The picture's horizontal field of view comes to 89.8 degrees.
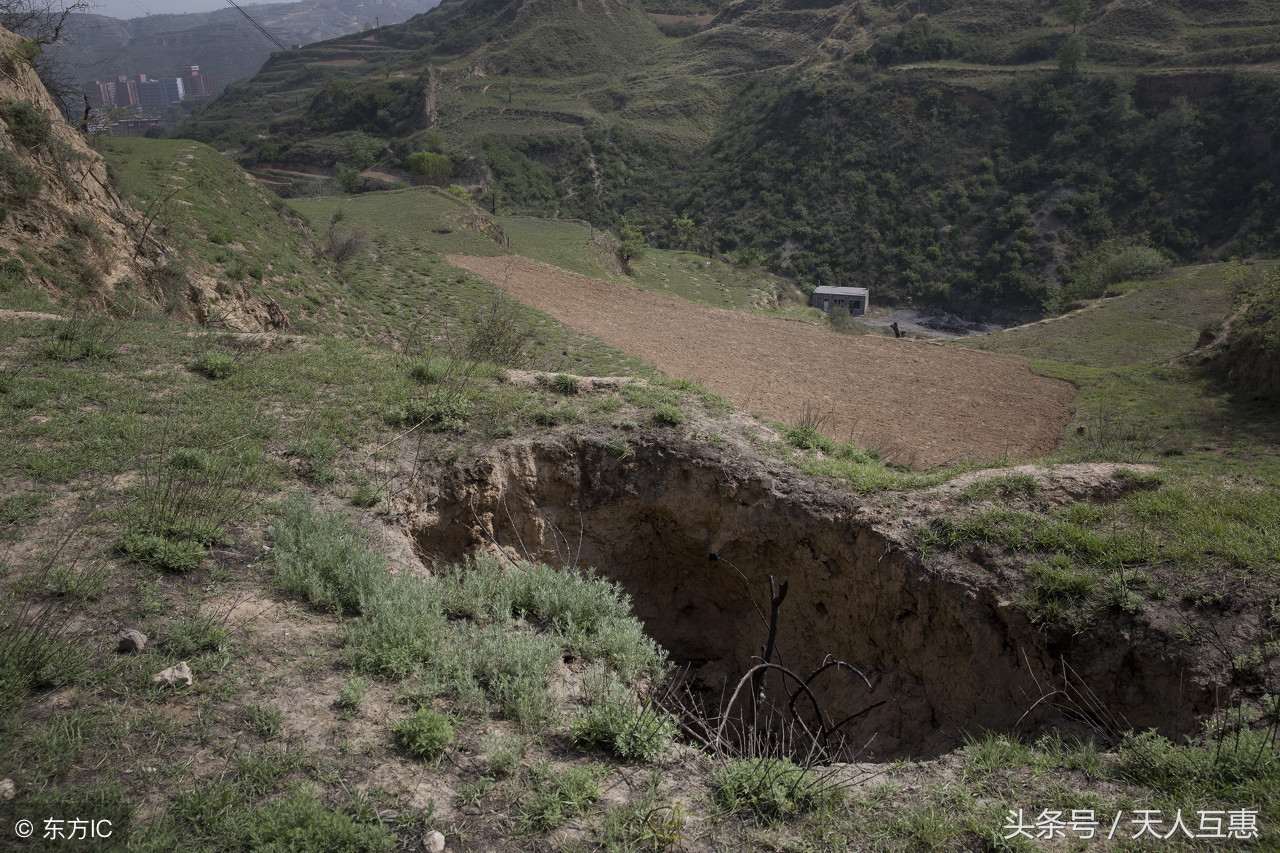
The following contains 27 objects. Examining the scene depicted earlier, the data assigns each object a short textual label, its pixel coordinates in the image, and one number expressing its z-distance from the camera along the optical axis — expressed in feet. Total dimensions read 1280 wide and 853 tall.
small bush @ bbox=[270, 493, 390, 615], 13.84
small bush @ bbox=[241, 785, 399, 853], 8.41
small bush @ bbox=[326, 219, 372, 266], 56.08
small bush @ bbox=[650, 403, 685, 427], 21.72
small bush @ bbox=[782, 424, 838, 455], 21.86
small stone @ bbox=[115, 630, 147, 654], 11.30
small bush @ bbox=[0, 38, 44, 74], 31.22
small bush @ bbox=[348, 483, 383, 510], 17.51
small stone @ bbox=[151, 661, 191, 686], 10.69
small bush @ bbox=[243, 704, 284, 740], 10.27
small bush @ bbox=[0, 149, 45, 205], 27.68
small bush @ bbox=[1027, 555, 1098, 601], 14.82
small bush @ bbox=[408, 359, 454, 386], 23.26
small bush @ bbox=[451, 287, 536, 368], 29.84
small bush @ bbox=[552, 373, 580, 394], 23.57
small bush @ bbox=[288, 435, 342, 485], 18.08
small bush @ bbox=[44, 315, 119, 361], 21.17
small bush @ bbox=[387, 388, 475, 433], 20.79
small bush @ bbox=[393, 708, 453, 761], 10.37
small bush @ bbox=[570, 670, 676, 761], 11.05
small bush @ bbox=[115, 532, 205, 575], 13.55
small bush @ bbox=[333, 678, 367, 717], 11.09
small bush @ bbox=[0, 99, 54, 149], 29.96
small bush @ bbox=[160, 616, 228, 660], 11.51
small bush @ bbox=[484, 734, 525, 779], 10.23
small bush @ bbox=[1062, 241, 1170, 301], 86.43
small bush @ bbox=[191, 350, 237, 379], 21.99
